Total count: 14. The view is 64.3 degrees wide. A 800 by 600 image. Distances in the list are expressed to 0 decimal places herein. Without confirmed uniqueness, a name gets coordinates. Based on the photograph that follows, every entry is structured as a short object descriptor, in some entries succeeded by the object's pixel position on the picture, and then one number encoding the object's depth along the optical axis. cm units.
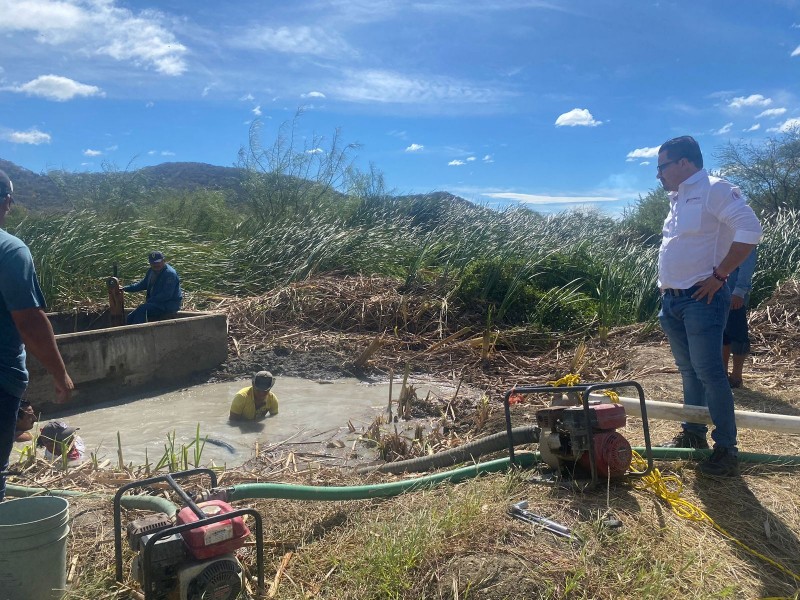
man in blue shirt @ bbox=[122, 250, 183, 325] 839
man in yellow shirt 615
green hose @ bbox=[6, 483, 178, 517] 303
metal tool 300
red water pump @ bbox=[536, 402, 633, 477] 343
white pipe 371
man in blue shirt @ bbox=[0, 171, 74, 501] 297
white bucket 245
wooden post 839
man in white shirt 354
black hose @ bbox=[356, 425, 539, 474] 417
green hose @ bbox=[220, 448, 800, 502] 316
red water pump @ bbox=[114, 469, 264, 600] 244
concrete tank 674
